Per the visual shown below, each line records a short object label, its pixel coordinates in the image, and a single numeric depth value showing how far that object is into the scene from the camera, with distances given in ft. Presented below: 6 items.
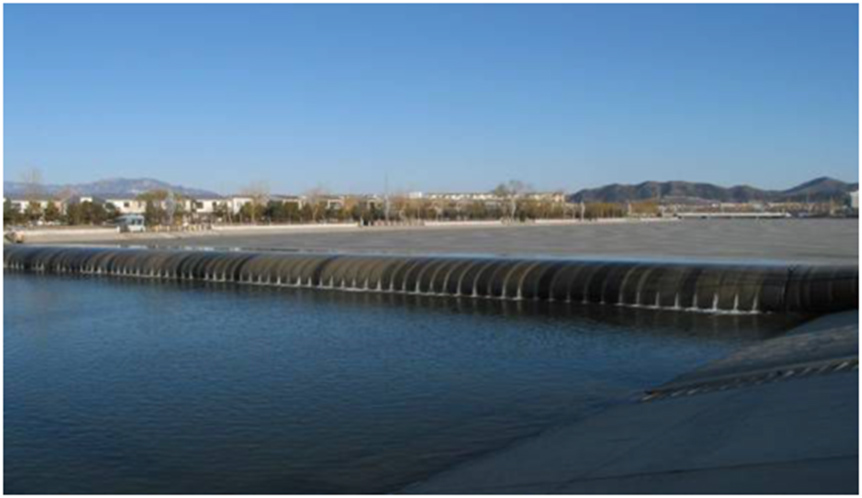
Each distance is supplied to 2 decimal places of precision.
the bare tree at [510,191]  451.20
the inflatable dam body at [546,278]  53.95
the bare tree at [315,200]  298.56
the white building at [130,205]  345.31
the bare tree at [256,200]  287.48
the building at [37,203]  260.01
